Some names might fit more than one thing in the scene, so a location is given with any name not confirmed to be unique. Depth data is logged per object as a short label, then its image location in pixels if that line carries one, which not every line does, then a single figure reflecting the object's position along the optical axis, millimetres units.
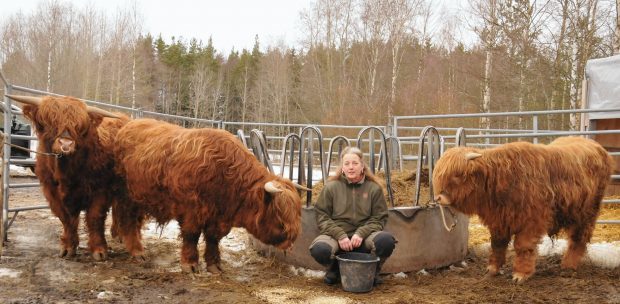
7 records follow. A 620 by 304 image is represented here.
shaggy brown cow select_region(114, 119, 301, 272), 4473
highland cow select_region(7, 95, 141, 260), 4652
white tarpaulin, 8273
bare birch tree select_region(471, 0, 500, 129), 17641
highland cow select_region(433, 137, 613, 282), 4527
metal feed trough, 4977
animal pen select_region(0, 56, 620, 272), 4991
